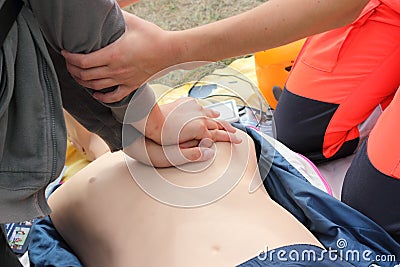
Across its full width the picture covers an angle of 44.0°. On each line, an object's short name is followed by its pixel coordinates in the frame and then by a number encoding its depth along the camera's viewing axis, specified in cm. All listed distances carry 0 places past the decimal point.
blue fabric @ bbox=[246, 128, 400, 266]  101
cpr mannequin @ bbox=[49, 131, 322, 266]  82
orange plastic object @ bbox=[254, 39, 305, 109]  156
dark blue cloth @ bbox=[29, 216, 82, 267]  91
